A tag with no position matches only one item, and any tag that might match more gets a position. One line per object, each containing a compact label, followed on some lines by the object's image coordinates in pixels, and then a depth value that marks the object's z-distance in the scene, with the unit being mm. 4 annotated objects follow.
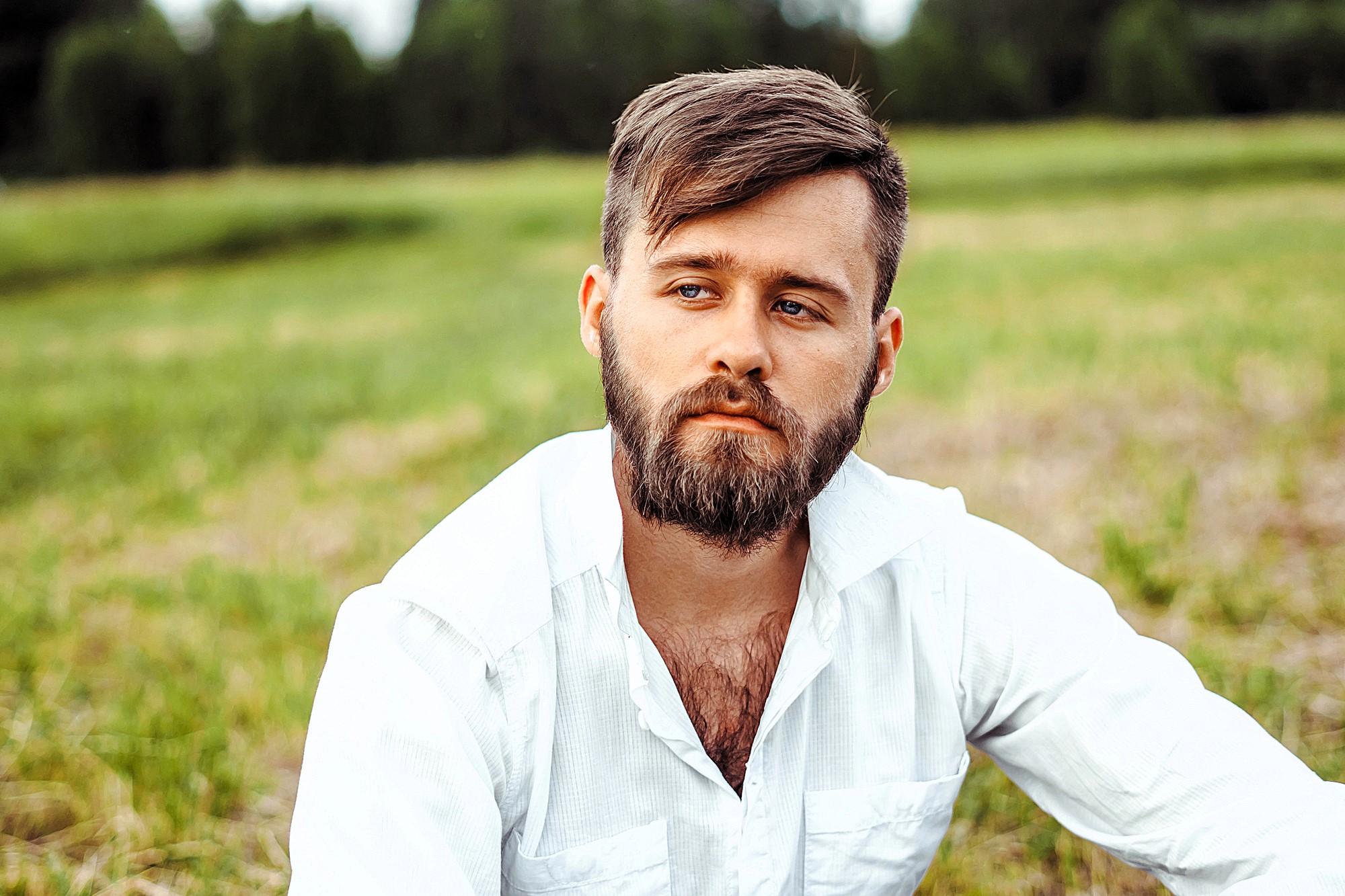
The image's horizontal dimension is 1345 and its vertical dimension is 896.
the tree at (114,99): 23906
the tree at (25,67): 24906
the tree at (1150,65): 17969
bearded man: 1567
